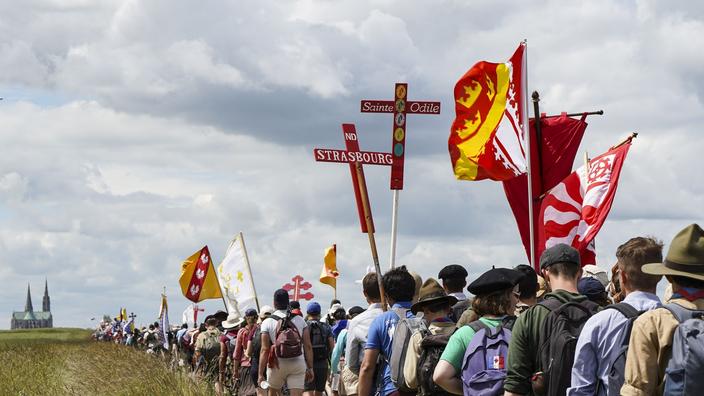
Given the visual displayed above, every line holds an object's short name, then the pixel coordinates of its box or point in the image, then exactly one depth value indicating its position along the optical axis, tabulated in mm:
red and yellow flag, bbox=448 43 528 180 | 27422
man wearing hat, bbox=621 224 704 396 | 10500
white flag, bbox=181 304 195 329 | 71500
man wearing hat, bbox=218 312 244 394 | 39000
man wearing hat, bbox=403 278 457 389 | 15297
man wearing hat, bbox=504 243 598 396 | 12562
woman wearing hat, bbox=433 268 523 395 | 13703
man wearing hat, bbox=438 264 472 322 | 18484
